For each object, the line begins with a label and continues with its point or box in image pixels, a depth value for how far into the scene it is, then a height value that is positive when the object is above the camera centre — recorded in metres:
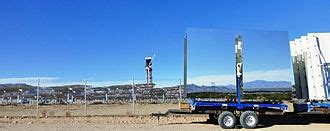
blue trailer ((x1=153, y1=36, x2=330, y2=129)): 13.49 -0.13
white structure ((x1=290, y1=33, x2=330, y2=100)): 13.73 +1.34
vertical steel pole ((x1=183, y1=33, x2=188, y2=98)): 13.43 +1.40
